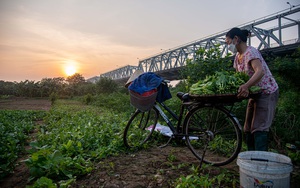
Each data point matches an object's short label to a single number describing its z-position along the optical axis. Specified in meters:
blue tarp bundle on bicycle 3.44
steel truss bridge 29.25
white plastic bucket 1.87
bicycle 2.88
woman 2.65
